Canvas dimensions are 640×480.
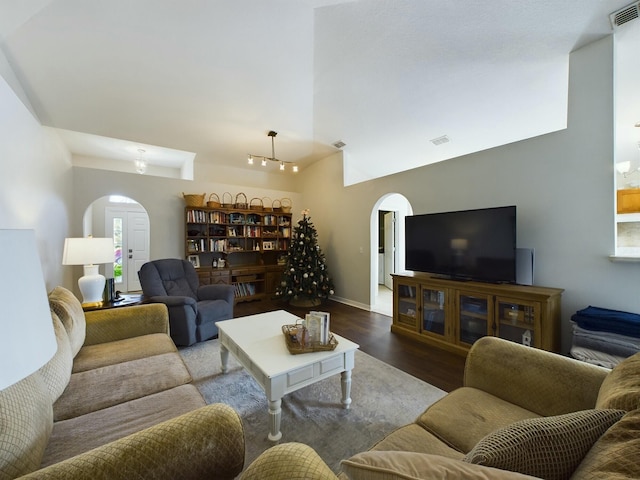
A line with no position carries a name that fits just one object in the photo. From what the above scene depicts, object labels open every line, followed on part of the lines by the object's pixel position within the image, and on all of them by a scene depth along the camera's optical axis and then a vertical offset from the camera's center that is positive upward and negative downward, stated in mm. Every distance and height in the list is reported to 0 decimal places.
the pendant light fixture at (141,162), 5187 +1555
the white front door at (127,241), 5812 -95
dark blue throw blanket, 1902 -645
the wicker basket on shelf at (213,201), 5031 +737
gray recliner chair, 2861 -752
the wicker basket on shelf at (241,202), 5359 +762
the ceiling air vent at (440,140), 4080 +1586
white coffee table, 1587 -836
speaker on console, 2623 -285
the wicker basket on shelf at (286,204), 5826 +790
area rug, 1591 -1261
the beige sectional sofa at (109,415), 767 -734
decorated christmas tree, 4789 -678
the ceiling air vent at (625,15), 1922 +1722
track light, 4111 +1643
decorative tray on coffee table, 1798 -773
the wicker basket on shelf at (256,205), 5512 +722
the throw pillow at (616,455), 499 -450
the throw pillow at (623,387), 710 -457
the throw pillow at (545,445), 585 -492
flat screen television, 2617 -75
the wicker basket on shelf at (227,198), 5449 +824
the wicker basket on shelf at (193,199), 4762 +708
